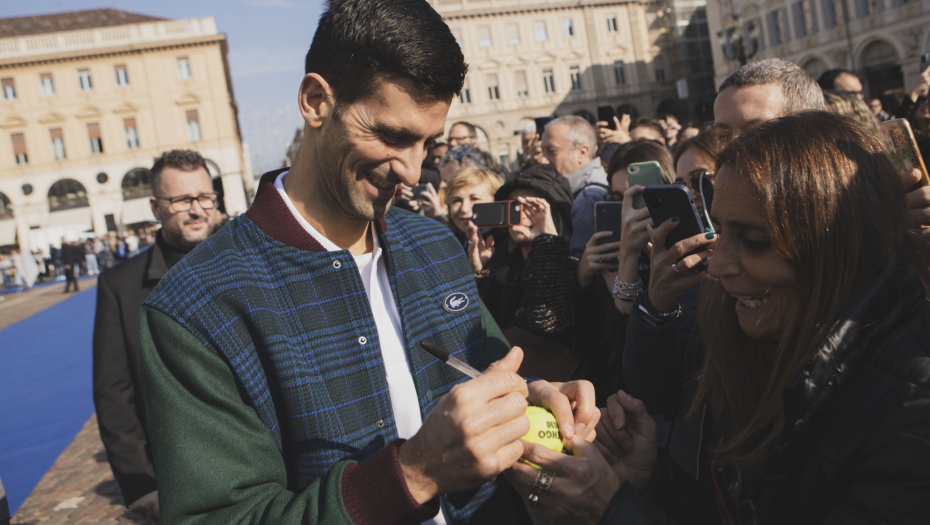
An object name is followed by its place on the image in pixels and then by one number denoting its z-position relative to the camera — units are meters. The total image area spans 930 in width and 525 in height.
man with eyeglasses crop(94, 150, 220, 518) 3.08
